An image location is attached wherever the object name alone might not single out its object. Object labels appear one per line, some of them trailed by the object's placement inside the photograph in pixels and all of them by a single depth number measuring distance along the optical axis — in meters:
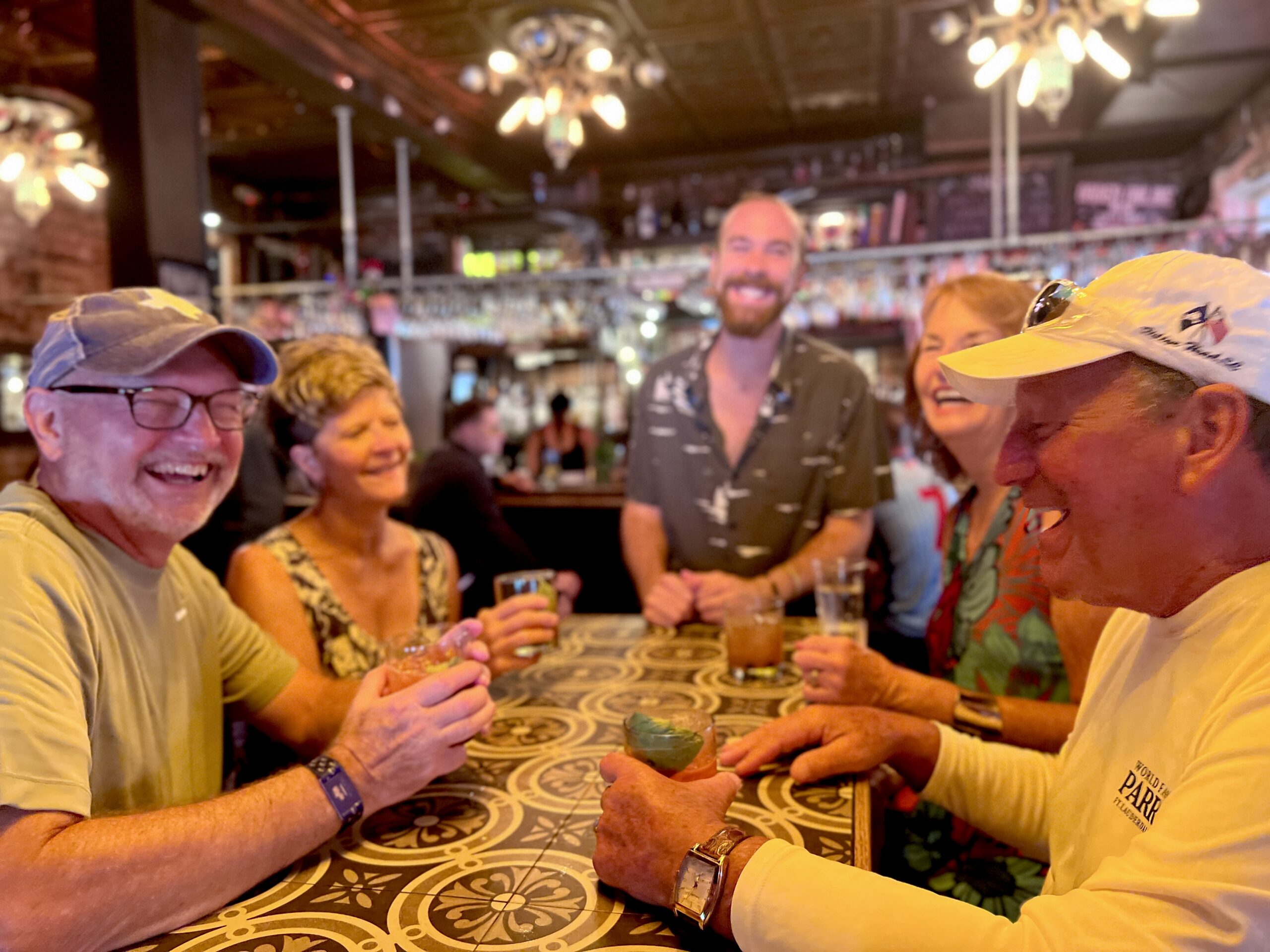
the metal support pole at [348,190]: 5.29
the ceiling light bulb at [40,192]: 5.21
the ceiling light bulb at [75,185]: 5.25
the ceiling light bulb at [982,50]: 3.70
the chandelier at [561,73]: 4.24
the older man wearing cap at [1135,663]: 0.78
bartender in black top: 7.65
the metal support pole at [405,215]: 5.29
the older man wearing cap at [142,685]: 0.95
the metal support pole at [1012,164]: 4.59
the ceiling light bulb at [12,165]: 5.07
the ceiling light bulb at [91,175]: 5.29
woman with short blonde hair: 1.83
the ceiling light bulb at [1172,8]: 3.25
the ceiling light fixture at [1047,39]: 3.42
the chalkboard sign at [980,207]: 6.23
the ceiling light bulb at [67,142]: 5.18
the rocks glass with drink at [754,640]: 1.85
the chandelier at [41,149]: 5.09
